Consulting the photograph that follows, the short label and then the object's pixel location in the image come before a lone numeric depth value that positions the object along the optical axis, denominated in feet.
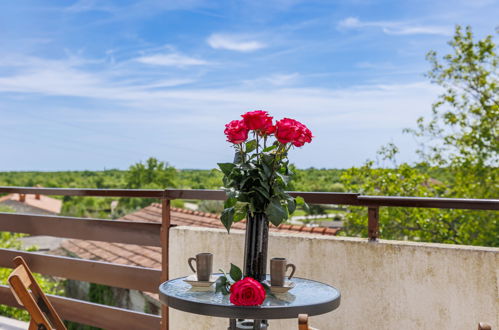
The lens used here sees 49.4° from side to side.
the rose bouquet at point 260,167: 6.99
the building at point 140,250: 22.33
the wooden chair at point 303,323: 4.48
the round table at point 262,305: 6.16
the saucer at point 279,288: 6.97
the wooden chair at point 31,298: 7.32
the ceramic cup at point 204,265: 7.19
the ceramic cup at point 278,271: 7.05
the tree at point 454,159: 39.27
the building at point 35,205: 159.33
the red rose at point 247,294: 6.13
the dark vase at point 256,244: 7.11
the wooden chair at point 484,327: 4.32
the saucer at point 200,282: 7.11
